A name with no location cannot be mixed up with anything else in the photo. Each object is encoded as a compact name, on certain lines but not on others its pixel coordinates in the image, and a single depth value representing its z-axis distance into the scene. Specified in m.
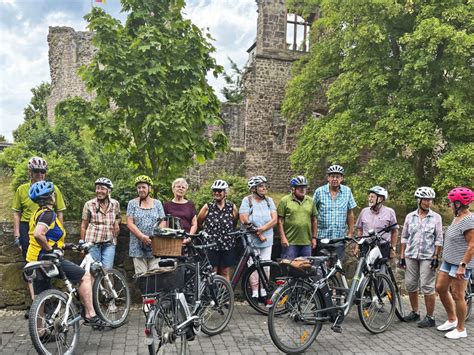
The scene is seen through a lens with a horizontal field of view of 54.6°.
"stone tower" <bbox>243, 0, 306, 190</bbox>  23.84
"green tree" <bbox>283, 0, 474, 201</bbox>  13.61
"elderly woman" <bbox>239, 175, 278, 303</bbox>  6.27
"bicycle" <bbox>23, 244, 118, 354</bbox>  4.36
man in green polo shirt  6.36
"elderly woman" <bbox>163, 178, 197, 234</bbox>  6.04
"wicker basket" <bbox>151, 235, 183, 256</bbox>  5.16
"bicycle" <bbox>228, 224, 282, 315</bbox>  6.17
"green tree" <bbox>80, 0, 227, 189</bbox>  6.70
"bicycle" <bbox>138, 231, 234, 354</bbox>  4.45
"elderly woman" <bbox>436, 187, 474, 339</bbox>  5.42
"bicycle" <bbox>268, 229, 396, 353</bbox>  4.92
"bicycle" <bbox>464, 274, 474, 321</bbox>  6.41
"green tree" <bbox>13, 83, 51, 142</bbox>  48.72
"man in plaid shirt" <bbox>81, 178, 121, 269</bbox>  5.77
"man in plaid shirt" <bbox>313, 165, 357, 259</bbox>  6.48
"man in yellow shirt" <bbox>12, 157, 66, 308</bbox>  5.79
